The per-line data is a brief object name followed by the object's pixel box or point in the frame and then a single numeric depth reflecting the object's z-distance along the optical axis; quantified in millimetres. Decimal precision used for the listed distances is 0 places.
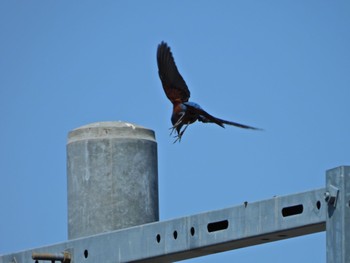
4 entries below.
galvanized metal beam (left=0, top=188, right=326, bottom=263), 12250
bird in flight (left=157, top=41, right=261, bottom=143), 17484
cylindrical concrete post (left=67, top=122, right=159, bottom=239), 16391
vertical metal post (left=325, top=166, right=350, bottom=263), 11281
